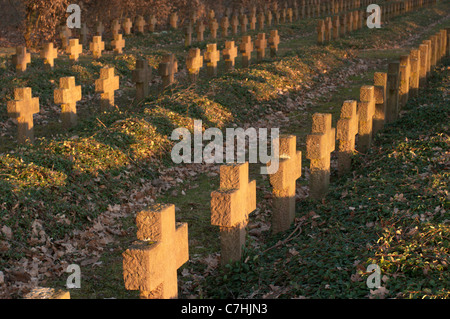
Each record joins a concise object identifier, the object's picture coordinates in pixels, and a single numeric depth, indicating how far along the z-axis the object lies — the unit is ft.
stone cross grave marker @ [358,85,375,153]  28.63
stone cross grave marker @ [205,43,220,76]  49.03
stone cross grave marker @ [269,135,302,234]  20.61
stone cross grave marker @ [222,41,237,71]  51.78
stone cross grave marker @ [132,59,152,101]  42.19
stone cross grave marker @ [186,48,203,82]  45.34
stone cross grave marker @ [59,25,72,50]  68.90
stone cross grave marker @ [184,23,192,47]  71.31
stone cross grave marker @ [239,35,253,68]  54.80
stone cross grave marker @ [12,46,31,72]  52.03
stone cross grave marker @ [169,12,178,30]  89.92
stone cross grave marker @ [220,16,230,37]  82.94
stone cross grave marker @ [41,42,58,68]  52.49
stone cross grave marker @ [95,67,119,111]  38.88
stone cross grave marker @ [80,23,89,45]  74.64
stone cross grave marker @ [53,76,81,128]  36.50
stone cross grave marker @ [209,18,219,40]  79.97
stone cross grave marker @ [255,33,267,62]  57.16
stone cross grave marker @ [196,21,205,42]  75.46
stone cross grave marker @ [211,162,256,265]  17.63
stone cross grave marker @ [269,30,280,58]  61.93
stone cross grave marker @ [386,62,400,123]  34.96
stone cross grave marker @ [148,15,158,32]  84.57
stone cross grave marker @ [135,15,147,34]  82.28
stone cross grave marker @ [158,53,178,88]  43.86
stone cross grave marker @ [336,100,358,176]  26.50
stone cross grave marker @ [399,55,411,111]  37.76
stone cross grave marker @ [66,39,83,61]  55.52
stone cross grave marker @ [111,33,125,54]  62.03
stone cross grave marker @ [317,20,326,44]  70.85
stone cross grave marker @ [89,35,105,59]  58.85
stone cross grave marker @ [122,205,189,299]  13.85
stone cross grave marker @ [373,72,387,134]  31.58
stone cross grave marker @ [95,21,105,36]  75.77
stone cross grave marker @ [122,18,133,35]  78.48
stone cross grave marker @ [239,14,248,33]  87.61
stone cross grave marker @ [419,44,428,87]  43.98
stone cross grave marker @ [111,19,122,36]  72.95
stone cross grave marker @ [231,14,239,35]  86.73
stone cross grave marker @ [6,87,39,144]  33.76
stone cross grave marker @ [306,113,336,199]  23.22
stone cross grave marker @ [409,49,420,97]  41.01
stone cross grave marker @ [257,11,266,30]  92.86
